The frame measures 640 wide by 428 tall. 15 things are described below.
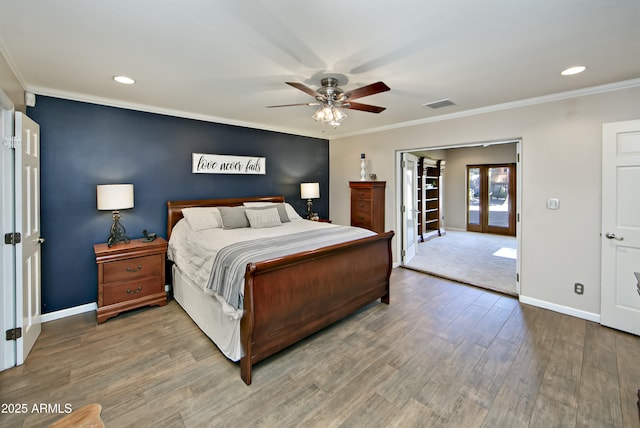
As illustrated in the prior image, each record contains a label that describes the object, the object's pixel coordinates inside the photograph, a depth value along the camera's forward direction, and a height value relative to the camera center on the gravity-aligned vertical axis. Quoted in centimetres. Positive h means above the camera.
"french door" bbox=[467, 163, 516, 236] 791 +38
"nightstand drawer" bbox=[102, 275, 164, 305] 317 -89
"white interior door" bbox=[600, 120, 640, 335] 281 -14
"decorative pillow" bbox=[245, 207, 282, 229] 395 -7
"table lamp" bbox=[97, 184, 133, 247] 320 +16
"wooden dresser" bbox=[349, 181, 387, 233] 491 +14
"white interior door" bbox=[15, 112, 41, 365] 236 -18
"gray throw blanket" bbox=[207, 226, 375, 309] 230 -37
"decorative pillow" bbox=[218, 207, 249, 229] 380 -8
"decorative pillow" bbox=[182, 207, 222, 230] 369 -8
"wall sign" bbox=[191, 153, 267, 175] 424 +75
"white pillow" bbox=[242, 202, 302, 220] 451 +7
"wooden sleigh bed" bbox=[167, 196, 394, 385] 222 -74
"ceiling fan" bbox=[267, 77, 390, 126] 269 +106
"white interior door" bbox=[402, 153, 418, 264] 518 +9
